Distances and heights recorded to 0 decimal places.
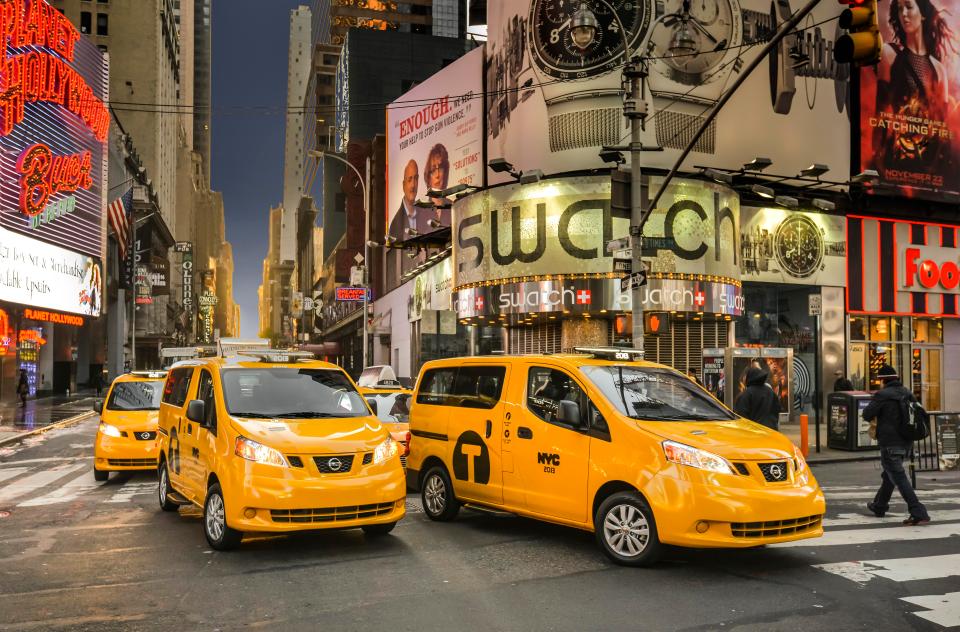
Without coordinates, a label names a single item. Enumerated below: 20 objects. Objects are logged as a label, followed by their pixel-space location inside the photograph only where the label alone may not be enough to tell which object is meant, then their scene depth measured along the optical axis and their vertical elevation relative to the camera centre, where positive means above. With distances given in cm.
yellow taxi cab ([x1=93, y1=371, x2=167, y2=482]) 1359 -151
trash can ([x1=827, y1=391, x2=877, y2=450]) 1788 -174
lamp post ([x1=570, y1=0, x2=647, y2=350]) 1617 +352
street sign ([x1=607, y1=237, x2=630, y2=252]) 1641 +199
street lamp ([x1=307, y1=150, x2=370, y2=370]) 3624 +380
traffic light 845 +318
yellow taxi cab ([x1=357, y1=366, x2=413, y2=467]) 1314 -106
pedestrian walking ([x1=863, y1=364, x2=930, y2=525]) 962 -121
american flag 6156 +984
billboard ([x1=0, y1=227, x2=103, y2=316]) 3856 +369
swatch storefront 2481 +240
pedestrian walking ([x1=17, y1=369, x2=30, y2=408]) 3816 -193
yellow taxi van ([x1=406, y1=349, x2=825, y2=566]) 708 -108
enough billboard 3419 +926
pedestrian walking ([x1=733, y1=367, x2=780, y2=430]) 1340 -98
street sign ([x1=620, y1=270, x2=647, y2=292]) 1594 +122
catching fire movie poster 3008 +887
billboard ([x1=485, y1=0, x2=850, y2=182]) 2533 +829
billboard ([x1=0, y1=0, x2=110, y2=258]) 3856 +1137
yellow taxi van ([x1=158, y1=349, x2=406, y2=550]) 776 -104
